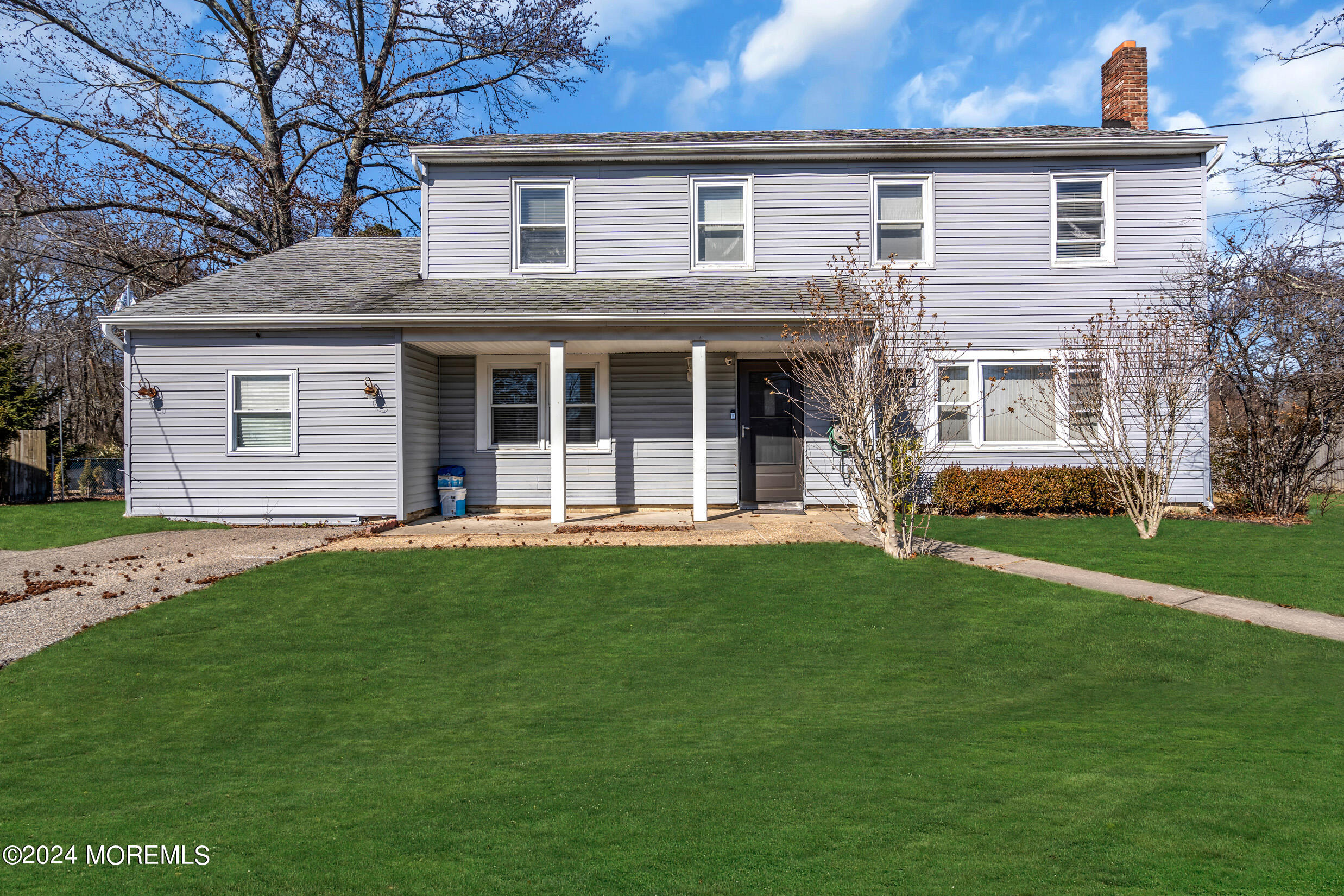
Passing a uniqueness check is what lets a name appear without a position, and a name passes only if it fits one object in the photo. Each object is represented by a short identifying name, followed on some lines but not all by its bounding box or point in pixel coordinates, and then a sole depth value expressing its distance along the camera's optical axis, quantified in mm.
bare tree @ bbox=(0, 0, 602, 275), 20453
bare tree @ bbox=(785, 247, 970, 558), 9008
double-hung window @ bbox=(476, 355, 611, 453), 13328
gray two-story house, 13078
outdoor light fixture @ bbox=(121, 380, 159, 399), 12227
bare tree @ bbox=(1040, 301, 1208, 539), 10891
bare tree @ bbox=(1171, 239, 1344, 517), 11742
